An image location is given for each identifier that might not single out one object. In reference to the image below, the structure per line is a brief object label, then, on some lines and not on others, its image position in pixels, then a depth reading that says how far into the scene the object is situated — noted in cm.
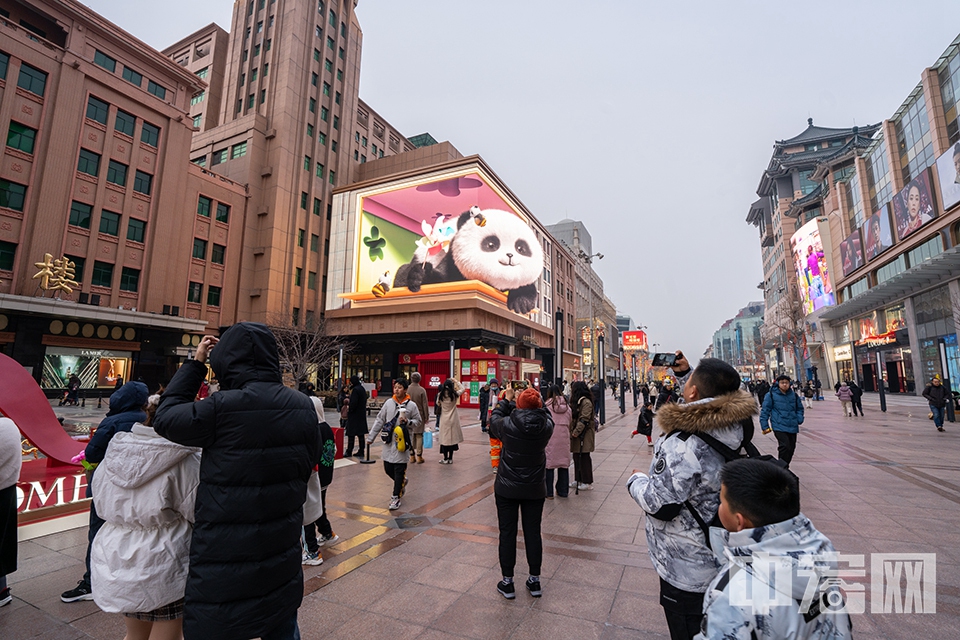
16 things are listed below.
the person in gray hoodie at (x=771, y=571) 137
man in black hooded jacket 201
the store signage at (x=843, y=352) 4524
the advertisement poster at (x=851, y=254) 4088
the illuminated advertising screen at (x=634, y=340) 6706
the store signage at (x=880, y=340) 3656
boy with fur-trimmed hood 219
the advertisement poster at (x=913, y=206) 2920
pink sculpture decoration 681
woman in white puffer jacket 215
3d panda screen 3450
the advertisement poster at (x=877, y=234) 3519
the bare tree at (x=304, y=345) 3064
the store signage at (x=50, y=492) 607
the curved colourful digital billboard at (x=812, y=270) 4878
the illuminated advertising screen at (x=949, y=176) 2618
